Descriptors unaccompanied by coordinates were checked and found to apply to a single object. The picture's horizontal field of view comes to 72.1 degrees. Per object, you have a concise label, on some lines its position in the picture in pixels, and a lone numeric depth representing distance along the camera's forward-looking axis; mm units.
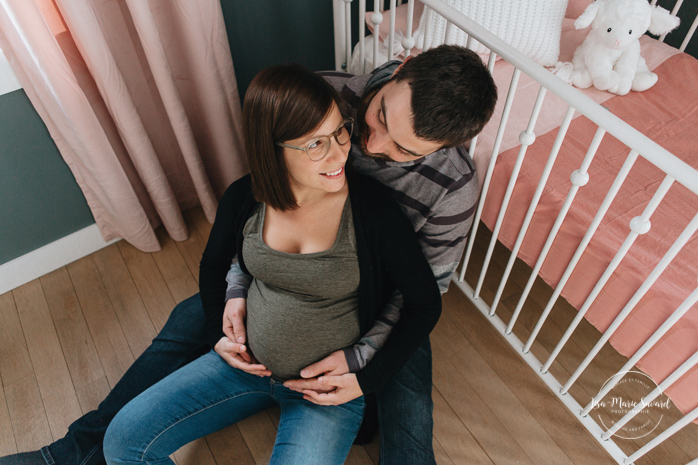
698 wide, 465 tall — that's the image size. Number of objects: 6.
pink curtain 1264
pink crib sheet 1000
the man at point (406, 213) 877
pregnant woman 1050
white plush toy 1263
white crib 830
